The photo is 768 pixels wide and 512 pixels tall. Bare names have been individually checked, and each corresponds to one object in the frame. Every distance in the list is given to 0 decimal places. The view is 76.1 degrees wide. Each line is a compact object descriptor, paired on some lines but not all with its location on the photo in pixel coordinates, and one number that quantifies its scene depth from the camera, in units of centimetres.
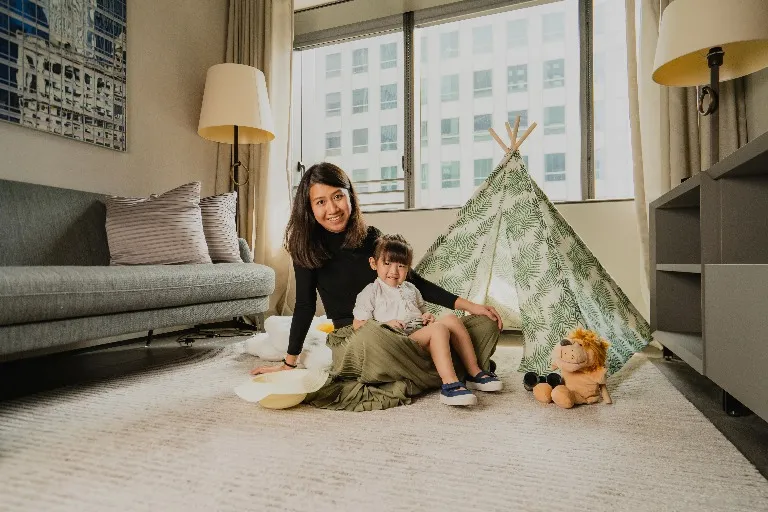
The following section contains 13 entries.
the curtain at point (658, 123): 233
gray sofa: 138
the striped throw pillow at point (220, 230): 256
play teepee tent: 175
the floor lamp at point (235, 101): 290
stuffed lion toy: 142
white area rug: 85
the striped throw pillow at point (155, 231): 220
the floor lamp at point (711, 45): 179
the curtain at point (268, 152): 338
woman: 144
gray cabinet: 99
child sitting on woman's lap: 149
